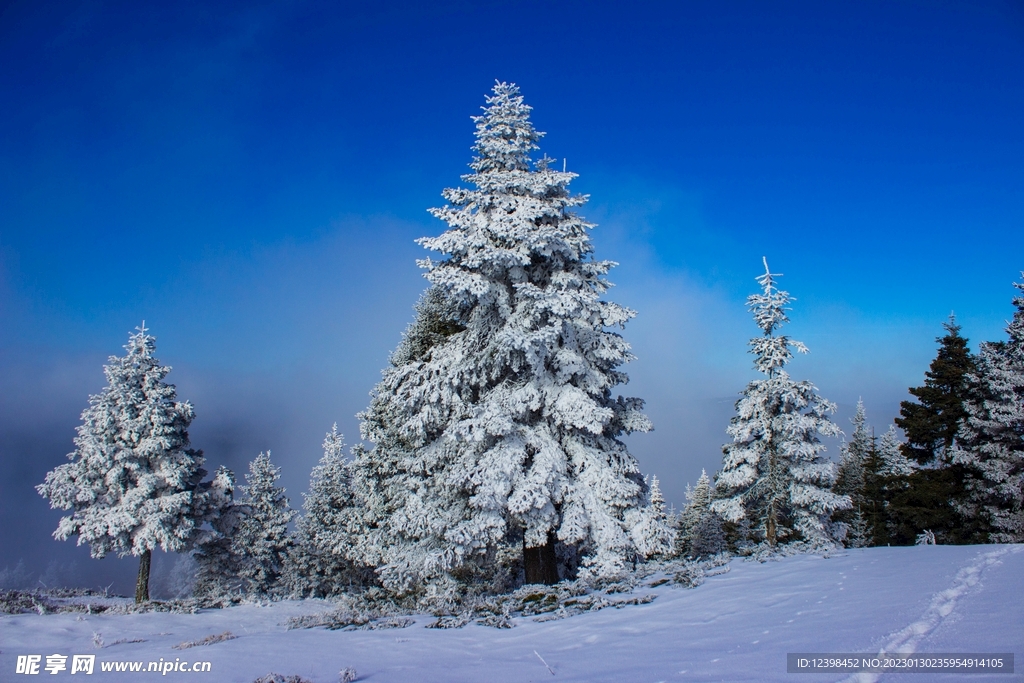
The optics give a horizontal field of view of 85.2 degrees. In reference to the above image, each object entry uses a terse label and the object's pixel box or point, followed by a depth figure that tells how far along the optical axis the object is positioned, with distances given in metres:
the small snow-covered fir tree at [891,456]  42.49
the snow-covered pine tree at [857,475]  44.97
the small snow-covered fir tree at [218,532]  27.15
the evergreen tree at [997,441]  24.06
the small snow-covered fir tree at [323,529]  32.09
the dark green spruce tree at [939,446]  27.50
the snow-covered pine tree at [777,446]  24.39
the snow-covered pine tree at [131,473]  24.25
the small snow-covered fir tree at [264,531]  36.50
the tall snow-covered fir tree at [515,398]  14.66
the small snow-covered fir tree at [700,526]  46.94
